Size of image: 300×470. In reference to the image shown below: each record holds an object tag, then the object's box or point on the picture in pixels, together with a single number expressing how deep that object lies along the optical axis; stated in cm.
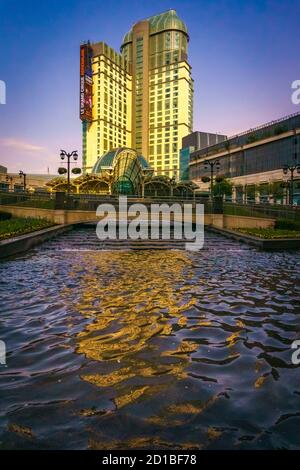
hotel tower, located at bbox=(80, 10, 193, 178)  17475
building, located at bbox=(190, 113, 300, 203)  8106
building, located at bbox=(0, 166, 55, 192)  10438
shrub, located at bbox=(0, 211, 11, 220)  3362
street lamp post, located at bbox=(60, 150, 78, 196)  3910
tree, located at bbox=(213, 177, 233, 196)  8938
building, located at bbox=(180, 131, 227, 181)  15250
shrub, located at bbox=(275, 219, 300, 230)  2959
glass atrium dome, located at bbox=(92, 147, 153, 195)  9988
